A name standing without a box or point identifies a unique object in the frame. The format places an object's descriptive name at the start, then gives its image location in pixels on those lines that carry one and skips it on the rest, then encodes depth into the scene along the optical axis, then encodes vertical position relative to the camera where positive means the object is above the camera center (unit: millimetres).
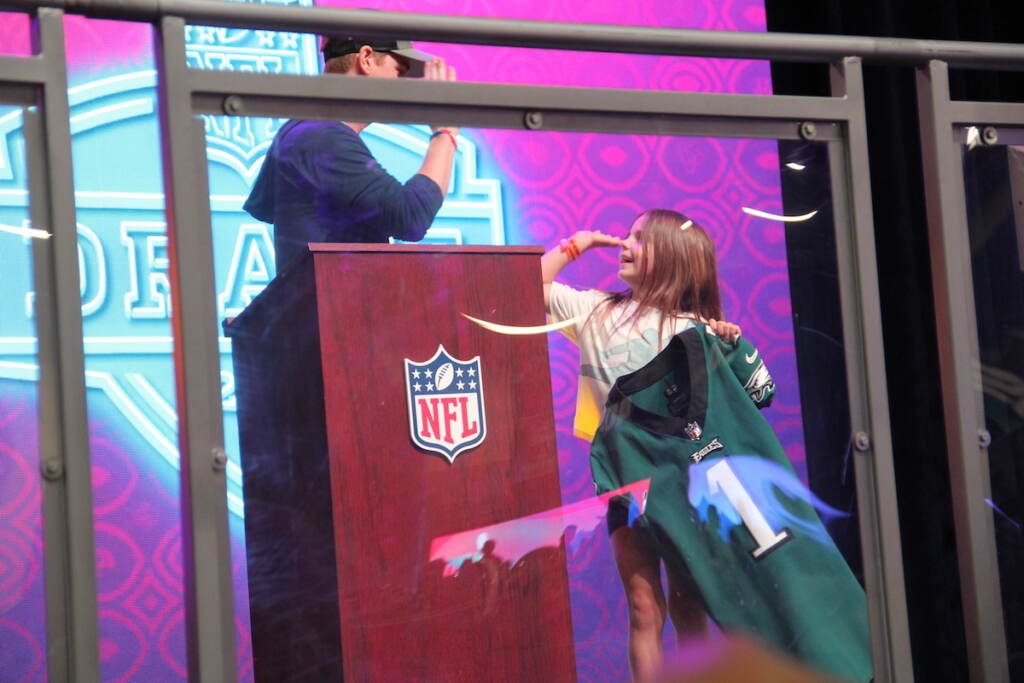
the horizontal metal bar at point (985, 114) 7453 +741
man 6739 +542
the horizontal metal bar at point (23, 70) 6572 +810
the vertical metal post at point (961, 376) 7297 +8
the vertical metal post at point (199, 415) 6578 +65
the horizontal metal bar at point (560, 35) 6741 +941
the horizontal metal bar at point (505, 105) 6756 +753
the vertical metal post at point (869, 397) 7189 -28
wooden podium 6622 -102
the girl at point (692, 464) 6905 -146
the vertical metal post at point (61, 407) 6498 +102
